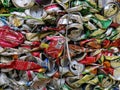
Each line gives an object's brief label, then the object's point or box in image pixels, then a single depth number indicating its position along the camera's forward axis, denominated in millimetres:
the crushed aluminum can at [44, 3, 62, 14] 1283
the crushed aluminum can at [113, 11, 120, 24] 1349
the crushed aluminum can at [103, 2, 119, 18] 1321
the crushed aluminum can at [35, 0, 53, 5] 1288
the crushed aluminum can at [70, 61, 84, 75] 1340
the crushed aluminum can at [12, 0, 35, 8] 1293
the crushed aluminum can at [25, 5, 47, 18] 1319
